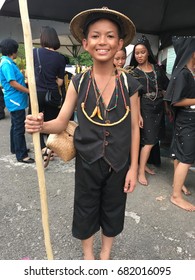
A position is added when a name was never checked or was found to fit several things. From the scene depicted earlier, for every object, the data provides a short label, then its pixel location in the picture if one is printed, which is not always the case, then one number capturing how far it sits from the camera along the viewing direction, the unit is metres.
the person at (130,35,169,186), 2.30
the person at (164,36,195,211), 1.87
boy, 1.08
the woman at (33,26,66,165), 2.52
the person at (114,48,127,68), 2.41
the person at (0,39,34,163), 2.63
